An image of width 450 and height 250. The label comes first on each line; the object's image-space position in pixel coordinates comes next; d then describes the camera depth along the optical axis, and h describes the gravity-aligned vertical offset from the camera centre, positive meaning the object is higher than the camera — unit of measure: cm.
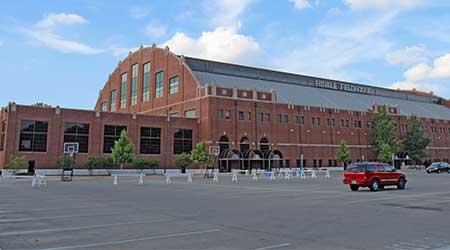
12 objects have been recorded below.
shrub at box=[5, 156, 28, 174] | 4544 +84
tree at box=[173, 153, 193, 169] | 5631 +162
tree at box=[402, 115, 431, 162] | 8434 +646
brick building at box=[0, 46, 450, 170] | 5259 +871
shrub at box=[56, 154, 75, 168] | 5005 +132
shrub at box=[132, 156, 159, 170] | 5512 +119
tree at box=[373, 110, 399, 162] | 7931 +773
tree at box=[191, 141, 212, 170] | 5281 +222
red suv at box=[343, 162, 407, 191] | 2309 -28
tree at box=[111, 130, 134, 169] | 5153 +268
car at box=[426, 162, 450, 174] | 5727 +51
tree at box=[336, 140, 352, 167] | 7106 +337
